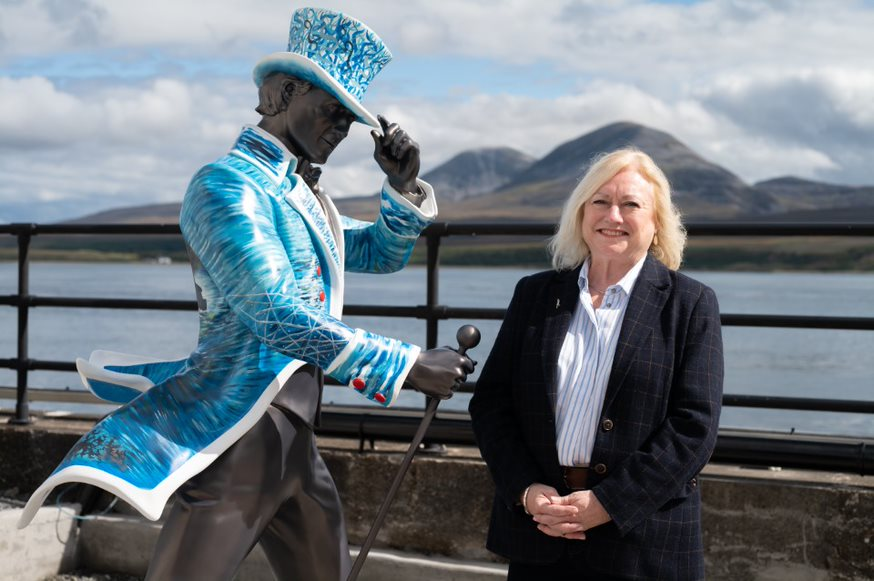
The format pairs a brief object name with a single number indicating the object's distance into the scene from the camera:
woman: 2.87
